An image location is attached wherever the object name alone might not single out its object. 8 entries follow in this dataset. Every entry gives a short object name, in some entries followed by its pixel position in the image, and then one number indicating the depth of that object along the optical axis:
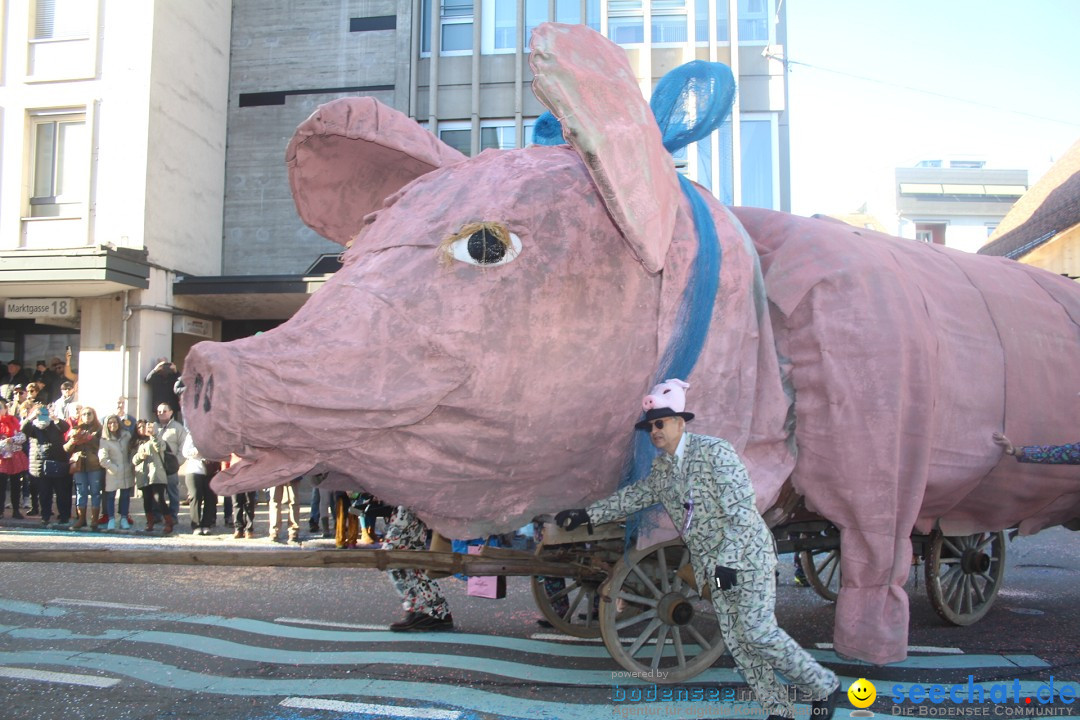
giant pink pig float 3.02
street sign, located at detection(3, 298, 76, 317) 13.07
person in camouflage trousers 5.13
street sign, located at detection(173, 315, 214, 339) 13.77
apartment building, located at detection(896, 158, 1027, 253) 35.06
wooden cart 3.55
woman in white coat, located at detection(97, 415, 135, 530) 9.73
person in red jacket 10.06
